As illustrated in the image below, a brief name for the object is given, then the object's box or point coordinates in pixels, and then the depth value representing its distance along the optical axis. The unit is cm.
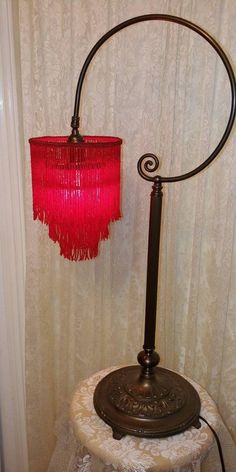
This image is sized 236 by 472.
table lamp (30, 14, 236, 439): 89
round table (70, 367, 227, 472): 98
